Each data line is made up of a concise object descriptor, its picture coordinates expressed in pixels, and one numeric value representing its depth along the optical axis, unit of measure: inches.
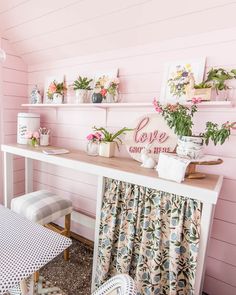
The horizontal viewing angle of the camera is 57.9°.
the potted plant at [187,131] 46.1
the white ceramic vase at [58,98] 82.1
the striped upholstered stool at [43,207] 62.3
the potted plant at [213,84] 51.2
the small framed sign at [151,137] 58.2
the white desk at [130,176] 42.3
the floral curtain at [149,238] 45.3
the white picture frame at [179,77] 56.6
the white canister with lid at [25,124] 84.4
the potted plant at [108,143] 68.1
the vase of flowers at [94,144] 71.3
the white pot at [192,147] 47.6
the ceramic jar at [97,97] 68.9
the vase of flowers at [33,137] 82.5
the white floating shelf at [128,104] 49.5
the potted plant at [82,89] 73.3
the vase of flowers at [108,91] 67.7
